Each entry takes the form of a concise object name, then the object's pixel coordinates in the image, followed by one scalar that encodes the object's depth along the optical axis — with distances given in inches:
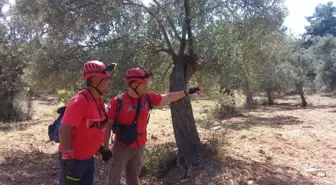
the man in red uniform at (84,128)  125.7
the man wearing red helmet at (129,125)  167.2
